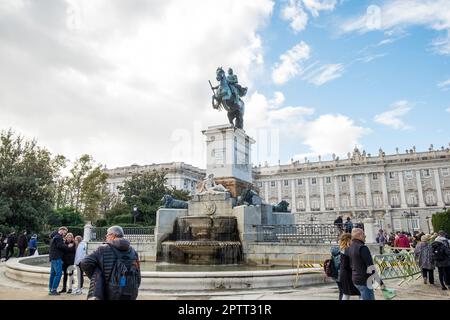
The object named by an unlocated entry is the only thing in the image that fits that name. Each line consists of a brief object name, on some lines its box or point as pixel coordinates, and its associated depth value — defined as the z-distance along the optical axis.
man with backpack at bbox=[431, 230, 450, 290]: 9.56
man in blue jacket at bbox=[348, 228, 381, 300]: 5.08
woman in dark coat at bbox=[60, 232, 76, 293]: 8.45
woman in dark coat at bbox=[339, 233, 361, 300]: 5.39
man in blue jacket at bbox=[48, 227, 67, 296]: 8.16
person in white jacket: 8.39
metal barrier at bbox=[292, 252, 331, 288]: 13.68
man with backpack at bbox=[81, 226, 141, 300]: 3.78
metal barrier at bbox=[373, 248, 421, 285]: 10.41
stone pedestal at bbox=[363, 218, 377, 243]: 14.79
